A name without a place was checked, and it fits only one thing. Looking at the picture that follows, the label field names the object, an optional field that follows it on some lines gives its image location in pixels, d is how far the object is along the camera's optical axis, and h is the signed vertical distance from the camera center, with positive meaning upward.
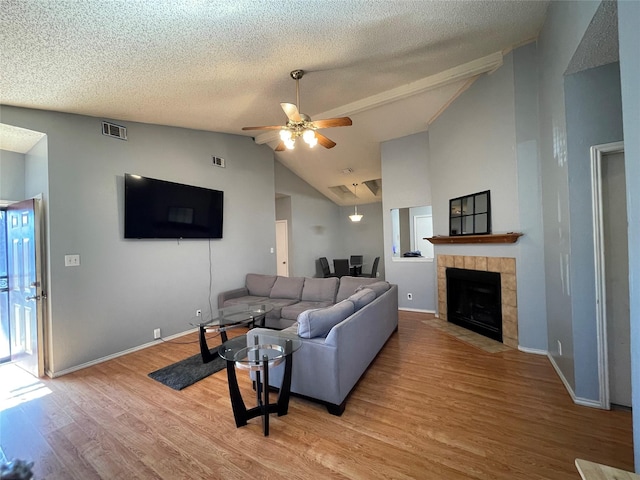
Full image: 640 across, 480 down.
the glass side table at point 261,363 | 1.92 -0.86
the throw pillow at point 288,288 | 4.41 -0.75
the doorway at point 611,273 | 2.01 -0.31
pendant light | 7.63 +1.45
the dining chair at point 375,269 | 7.76 -0.83
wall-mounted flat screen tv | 3.43 +0.55
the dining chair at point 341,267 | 8.09 -0.77
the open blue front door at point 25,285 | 2.86 -0.37
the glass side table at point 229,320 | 2.93 -0.85
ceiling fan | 2.78 +1.25
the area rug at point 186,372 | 2.63 -1.32
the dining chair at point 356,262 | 8.46 -0.67
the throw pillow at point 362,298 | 2.72 -0.61
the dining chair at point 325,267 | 8.00 -0.75
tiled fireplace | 3.20 -0.63
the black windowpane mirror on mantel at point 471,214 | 3.48 +0.32
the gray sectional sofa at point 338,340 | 2.09 -0.92
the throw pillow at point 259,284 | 4.70 -0.70
